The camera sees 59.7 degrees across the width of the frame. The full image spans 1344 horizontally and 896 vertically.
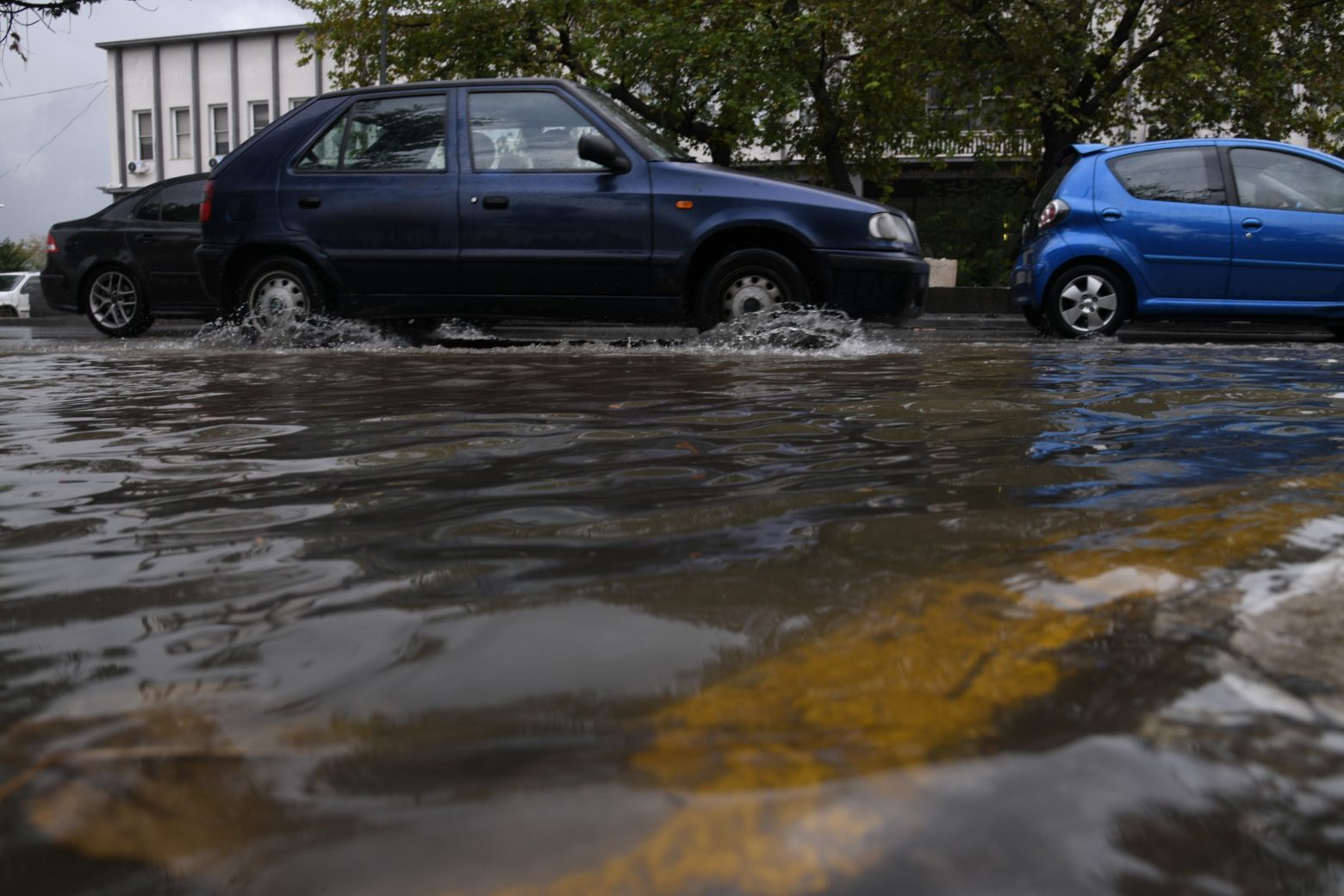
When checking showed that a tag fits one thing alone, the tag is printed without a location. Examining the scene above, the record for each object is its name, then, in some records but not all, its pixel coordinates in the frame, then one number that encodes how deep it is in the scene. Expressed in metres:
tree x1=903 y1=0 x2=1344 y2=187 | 16.62
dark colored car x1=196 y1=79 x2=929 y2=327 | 6.61
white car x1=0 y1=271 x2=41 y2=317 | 29.19
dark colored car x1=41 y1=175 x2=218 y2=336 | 10.12
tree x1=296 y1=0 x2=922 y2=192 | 17.11
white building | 42.19
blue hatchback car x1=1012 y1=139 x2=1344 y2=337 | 8.58
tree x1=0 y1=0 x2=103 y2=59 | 11.37
